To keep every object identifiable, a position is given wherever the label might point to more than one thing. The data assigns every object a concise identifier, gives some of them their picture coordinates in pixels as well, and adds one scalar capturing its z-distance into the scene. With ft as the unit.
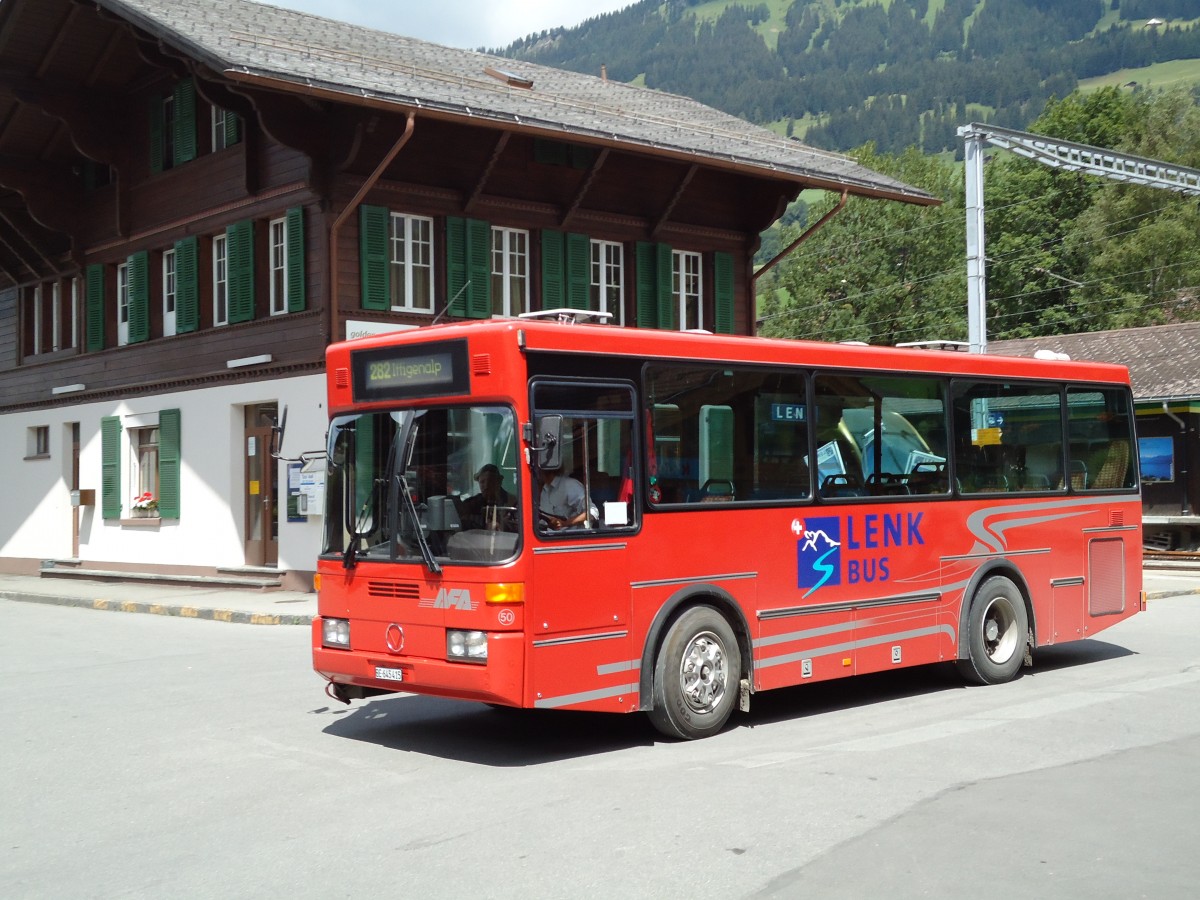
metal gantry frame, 70.08
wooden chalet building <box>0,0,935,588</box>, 71.20
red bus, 28.53
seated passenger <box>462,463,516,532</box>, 28.40
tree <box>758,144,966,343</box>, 207.10
